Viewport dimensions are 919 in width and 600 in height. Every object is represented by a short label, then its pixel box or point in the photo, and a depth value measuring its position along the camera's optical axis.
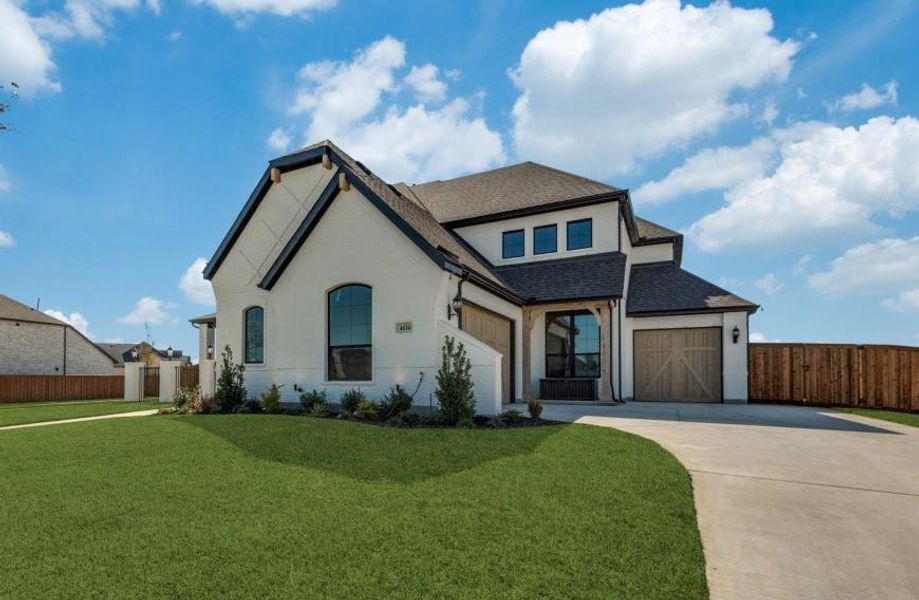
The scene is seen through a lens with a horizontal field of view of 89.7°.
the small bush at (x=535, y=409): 9.52
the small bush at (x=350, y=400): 10.50
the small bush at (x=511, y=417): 9.23
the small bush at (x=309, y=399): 10.98
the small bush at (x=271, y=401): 11.31
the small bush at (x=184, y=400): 12.31
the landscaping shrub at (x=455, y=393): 9.05
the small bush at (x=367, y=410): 9.83
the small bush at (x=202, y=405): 11.88
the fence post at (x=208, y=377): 14.98
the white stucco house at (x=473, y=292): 11.13
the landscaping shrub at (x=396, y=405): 10.04
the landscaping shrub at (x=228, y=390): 12.04
